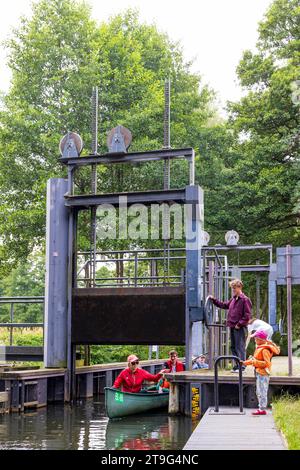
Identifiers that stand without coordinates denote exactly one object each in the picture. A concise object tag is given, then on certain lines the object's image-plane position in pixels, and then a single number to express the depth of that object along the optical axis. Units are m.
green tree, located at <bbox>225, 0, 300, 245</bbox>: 35.31
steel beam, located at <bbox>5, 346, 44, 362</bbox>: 24.12
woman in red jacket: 18.97
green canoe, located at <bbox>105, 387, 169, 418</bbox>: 18.23
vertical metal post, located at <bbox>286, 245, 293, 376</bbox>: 16.19
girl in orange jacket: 14.04
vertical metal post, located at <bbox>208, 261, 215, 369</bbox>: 19.52
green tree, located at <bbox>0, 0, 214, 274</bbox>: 36.28
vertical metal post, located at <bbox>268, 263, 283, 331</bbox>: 27.66
